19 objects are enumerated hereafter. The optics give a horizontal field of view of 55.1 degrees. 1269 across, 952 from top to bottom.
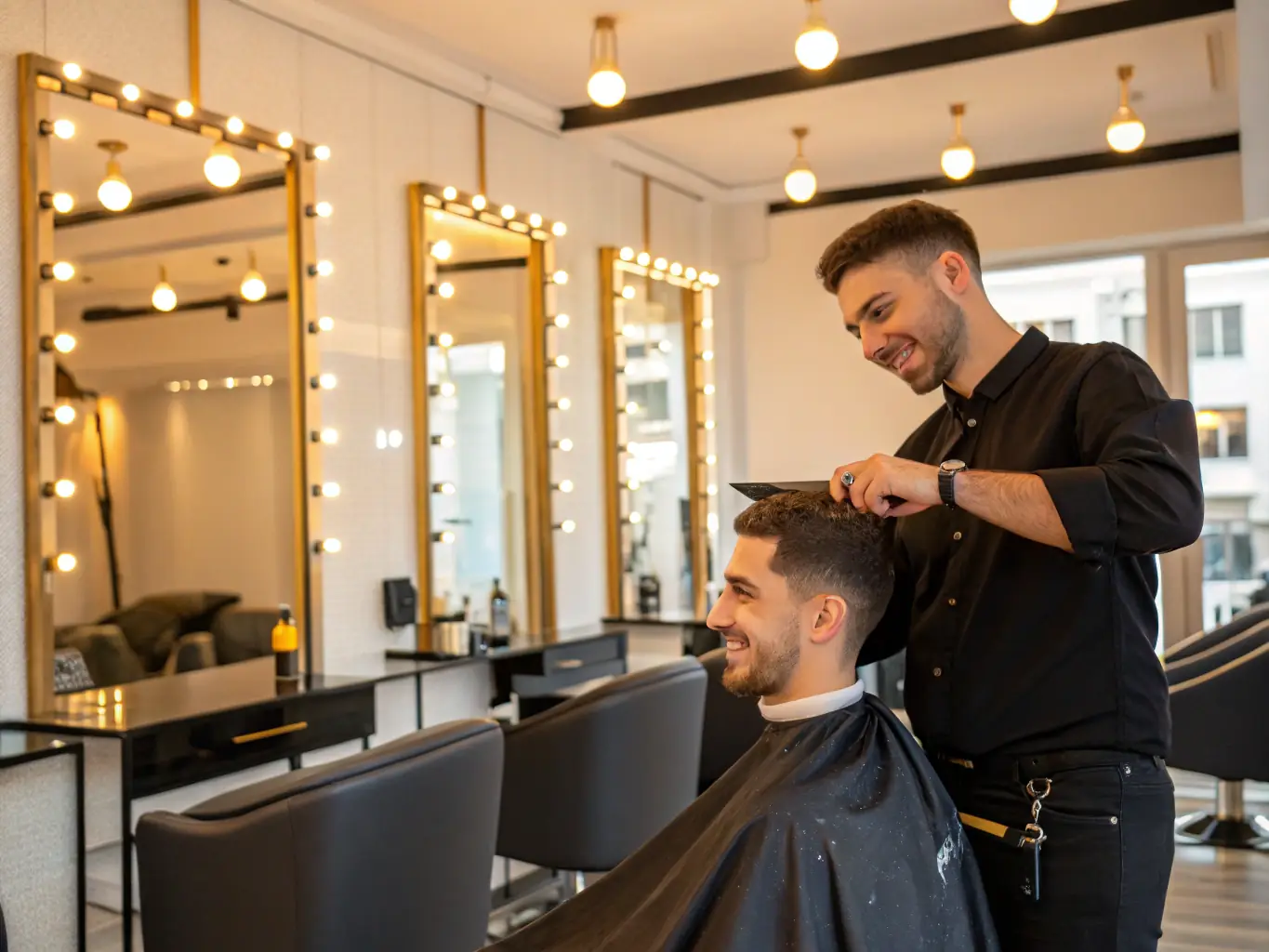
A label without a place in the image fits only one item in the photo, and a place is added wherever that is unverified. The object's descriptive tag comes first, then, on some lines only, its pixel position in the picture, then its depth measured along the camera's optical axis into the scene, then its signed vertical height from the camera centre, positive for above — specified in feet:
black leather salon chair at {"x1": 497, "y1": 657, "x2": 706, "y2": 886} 8.48 -2.03
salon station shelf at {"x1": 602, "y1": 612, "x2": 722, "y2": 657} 15.15 -1.74
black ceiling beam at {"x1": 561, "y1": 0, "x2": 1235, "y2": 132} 11.51 +4.43
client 4.33 -1.24
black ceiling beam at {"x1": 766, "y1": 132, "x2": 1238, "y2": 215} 16.66 +4.49
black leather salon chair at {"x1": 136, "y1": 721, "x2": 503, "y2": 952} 5.96 -1.81
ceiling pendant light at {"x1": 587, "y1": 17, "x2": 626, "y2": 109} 10.73 +3.61
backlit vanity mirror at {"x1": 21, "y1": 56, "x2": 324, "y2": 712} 8.83 +0.95
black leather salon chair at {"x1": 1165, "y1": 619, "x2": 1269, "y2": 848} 12.14 -2.35
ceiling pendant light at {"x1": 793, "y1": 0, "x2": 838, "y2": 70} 9.98 +3.63
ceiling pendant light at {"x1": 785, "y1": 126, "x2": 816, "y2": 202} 14.39 +3.62
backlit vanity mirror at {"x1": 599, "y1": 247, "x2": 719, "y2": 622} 16.08 +0.76
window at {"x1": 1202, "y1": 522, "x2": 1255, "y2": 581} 17.22 -1.09
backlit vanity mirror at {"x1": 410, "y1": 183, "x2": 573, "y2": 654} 12.64 +0.88
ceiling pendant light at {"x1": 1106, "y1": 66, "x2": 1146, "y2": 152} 12.83 +3.66
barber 4.20 -0.35
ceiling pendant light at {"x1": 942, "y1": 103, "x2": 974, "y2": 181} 13.97 +3.72
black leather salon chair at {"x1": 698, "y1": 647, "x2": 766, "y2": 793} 10.56 -2.12
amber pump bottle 10.03 -1.25
